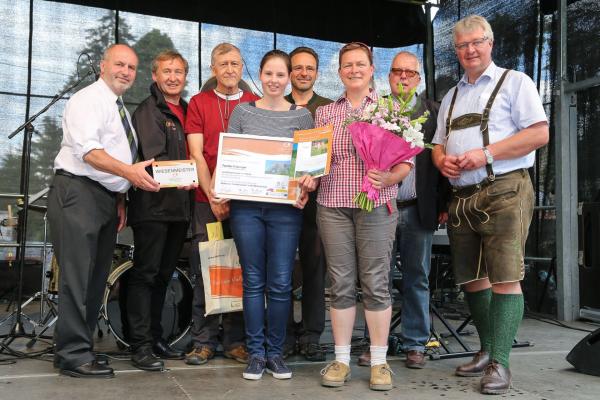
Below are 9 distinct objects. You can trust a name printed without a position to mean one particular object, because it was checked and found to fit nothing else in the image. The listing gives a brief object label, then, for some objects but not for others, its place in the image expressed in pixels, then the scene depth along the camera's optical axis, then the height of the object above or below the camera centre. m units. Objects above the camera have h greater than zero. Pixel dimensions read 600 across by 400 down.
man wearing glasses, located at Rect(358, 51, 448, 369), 3.65 +0.05
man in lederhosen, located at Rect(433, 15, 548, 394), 3.02 +0.28
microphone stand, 3.84 -0.26
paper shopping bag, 3.59 -0.29
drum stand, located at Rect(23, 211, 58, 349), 4.64 -0.60
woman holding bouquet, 3.08 -0.03
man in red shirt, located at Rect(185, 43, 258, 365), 3.65 +0.42
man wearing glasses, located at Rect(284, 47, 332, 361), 3.77 -0.24
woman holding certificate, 3.24 -0.10
